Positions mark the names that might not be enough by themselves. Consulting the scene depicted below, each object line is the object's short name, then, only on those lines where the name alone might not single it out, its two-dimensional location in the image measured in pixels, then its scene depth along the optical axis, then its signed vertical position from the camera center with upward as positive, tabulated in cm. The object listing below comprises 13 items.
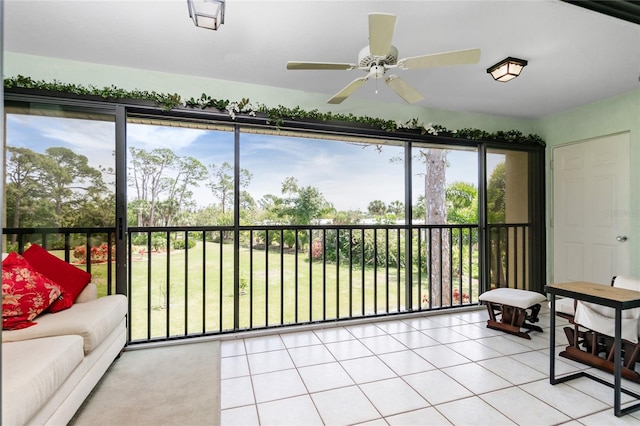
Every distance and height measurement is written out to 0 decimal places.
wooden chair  229 -92
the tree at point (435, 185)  500 +45
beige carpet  196 -120
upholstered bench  313 -94
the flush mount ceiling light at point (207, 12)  189 +122
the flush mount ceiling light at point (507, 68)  279 +128
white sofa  144 -75
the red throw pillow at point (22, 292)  203 -51
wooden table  192 -53
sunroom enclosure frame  282 +44
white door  369 +6
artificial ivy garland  270 +104
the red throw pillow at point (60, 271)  244 -43
